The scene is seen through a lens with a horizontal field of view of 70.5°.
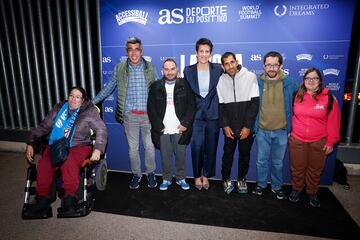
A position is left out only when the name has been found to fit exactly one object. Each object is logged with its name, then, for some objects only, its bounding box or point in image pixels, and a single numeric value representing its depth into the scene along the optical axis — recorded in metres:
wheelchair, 2.96
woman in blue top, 3.39
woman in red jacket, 3.11
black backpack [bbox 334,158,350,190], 3.87
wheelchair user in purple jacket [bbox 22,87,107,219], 3.00
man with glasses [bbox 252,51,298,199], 3.26
